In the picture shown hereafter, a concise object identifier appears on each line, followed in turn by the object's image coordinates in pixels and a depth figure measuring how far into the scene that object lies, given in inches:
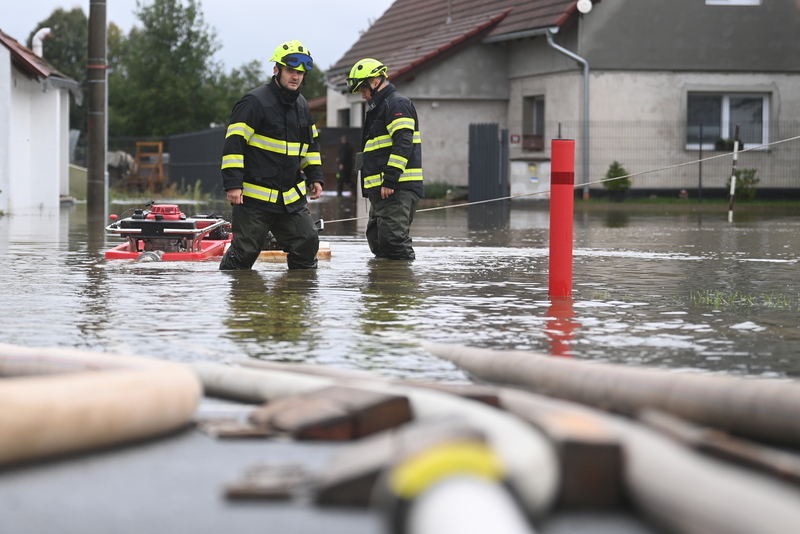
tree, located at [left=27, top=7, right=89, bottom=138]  3260.3
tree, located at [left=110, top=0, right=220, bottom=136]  2546.8
